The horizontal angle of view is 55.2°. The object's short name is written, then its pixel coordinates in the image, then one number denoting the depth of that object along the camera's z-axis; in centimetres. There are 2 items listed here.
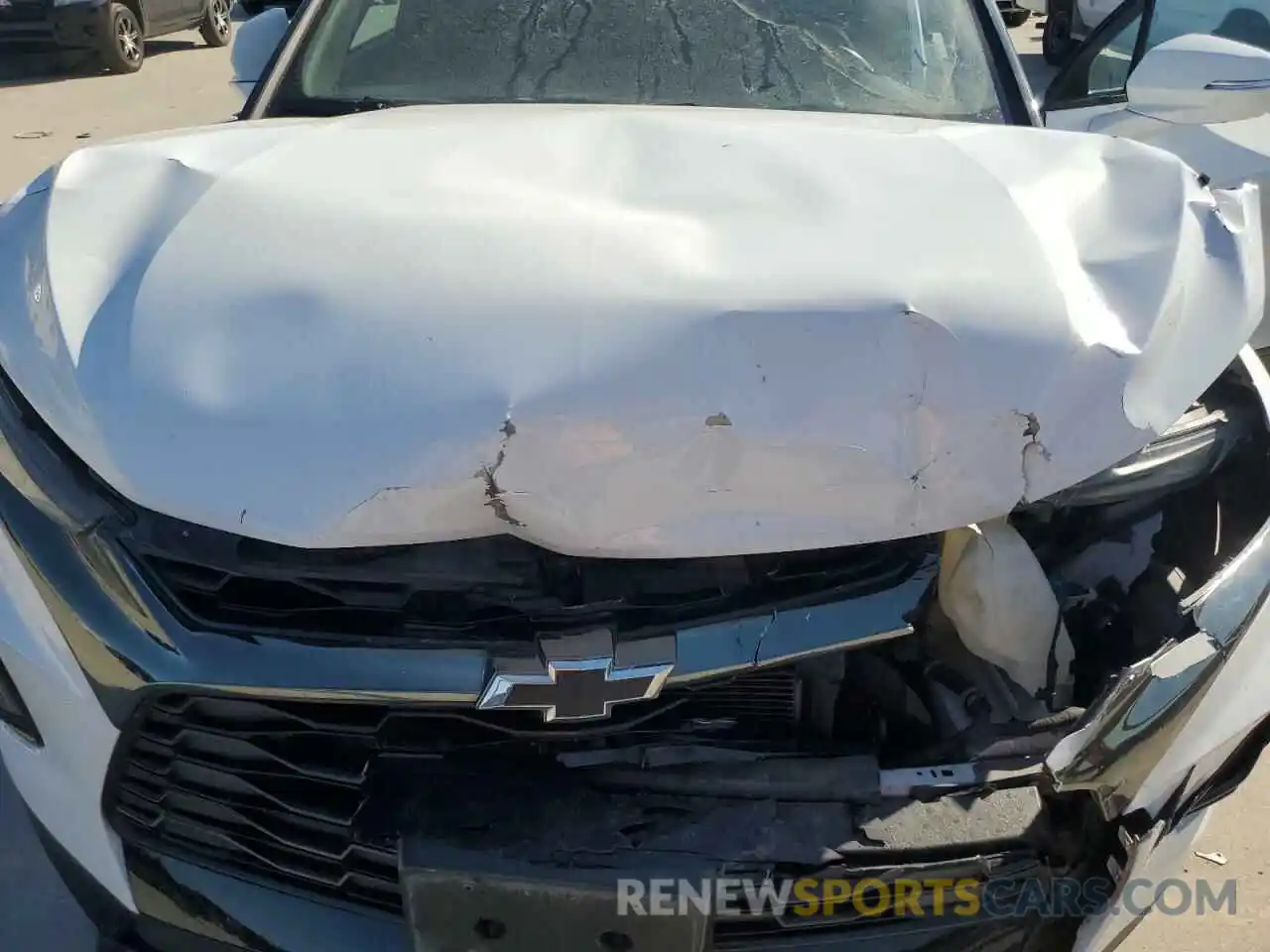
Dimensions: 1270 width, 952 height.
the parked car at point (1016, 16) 1039
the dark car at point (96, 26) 1011
